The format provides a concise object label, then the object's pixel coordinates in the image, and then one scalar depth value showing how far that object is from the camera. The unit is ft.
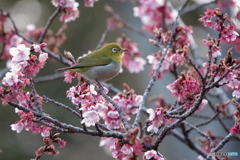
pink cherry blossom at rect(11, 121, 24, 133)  14.83
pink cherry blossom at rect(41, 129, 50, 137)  14.80
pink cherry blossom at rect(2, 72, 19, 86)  13.57
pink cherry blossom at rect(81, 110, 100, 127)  13.02
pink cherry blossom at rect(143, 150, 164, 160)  12.92
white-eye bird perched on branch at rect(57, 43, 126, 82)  22.10
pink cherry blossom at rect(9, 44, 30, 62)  14.07
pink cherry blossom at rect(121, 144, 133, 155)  13.08
